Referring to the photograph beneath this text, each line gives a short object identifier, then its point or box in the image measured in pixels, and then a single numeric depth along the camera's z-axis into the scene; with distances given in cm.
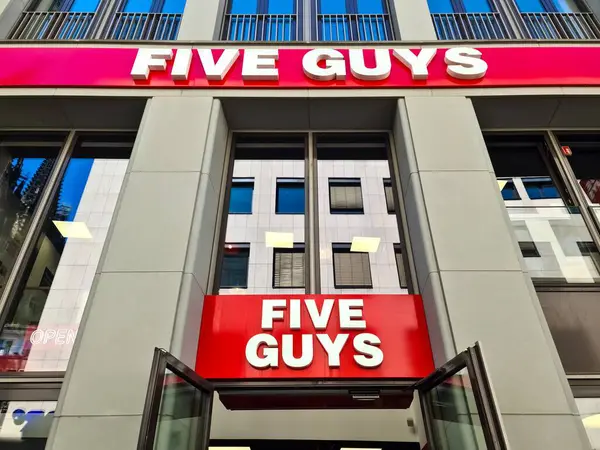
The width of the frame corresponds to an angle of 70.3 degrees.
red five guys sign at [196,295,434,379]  461
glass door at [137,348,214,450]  326
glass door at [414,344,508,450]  325
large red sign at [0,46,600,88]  662
